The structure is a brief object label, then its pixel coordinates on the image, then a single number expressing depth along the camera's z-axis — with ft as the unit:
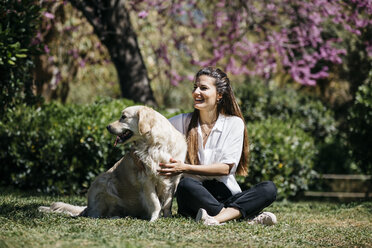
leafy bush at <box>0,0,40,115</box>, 21.34
